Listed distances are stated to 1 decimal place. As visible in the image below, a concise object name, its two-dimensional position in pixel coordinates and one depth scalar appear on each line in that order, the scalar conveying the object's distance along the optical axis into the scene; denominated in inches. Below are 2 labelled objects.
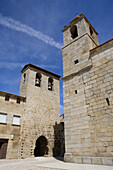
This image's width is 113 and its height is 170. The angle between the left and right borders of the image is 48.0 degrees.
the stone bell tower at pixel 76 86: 269.1
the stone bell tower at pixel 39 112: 462.5
